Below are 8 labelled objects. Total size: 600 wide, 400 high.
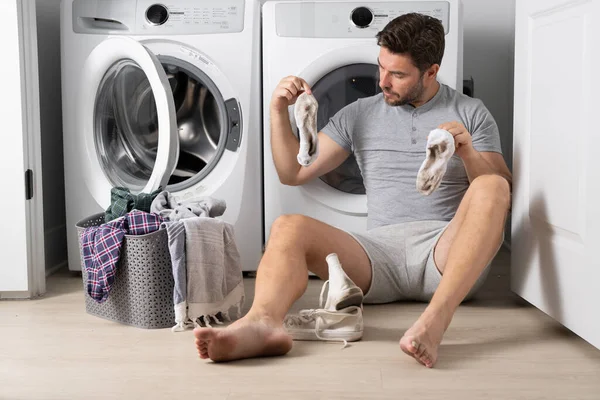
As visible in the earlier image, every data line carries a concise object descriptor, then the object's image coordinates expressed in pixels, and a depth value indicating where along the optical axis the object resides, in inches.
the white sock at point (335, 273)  68.1
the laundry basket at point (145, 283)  71.2
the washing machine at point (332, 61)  90.3
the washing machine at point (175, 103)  91.2
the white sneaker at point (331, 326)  66.8
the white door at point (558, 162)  59.8
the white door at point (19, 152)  81.0
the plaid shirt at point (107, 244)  71.2
